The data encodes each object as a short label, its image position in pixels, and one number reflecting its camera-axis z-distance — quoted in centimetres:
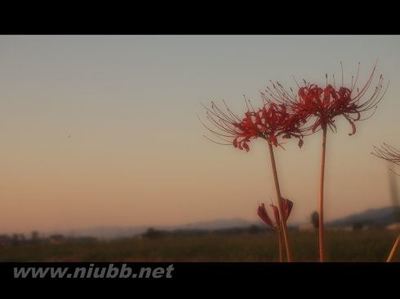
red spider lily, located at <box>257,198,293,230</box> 246
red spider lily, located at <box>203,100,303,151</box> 232
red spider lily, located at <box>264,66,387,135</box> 226
